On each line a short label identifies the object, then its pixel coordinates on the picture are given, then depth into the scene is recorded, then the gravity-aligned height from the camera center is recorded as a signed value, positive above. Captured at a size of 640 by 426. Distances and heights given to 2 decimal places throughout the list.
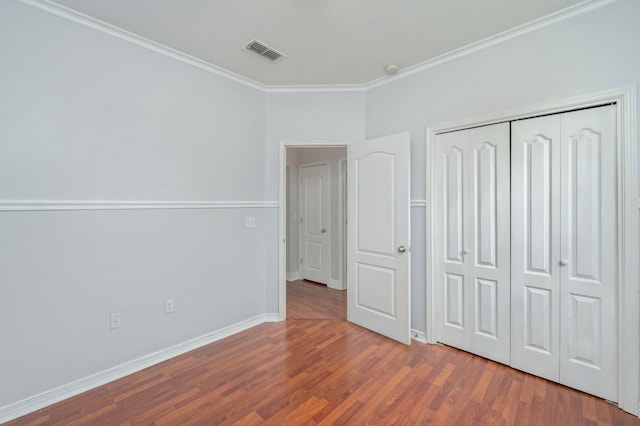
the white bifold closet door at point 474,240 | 2.29 -0.24
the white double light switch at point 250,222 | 3.06 -0.09
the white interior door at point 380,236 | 2.69 -0.24
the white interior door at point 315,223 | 4.75 -0.16
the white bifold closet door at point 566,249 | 1.86 -0.26
